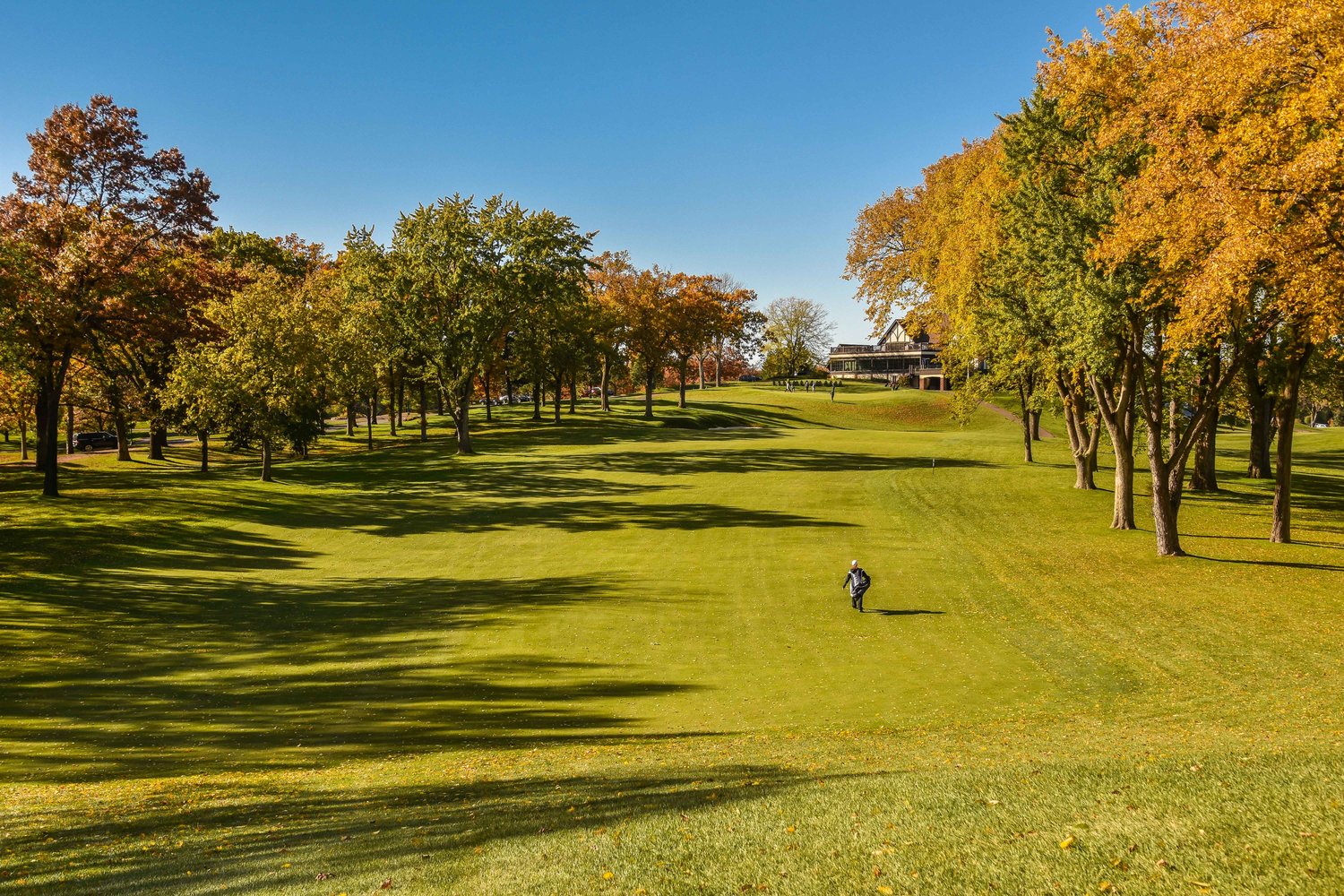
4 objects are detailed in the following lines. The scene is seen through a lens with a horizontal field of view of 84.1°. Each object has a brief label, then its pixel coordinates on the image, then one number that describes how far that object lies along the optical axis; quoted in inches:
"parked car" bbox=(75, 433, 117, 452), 2647.6
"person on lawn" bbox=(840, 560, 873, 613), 943.0
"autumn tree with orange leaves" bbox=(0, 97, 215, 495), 1307.8
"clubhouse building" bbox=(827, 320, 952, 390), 5644.7
